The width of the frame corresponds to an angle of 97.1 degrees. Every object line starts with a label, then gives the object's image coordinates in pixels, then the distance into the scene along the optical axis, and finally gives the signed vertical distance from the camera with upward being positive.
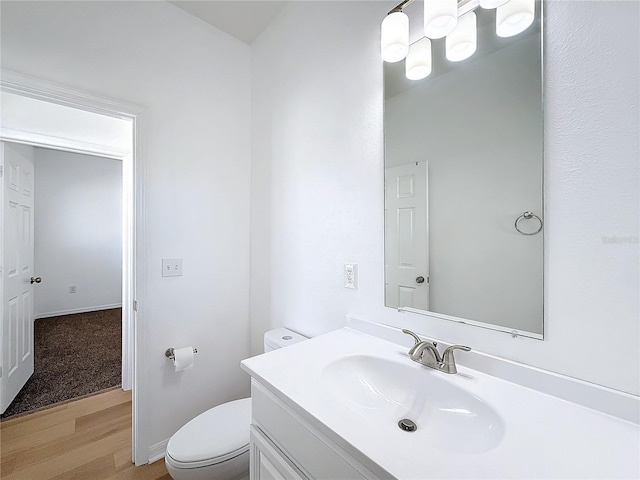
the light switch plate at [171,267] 1.65 -0.17
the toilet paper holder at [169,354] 1.65 -0.67
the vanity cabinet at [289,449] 0.63 -0.54
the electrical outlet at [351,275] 1.30 -0.17
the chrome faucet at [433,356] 0.88 -0.37
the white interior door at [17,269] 2.01 -0.24
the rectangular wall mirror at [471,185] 0.83 +0.19
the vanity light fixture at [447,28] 0.85 +0.72
